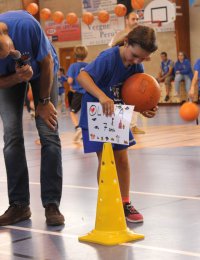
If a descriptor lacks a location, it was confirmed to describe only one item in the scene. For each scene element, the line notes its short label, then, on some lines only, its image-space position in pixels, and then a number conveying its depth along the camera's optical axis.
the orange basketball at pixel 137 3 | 21.32
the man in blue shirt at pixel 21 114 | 4.45
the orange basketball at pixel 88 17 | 24.04
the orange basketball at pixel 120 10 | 22.35
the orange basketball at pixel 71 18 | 24.22
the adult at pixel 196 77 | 11.01
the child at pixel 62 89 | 22.28
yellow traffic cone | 4.22
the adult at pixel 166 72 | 23.03
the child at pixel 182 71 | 22.14
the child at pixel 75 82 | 11.22
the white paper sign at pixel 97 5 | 25.44
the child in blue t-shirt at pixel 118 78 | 4.58
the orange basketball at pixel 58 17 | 23.97
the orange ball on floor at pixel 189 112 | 13.43
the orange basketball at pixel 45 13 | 23.88
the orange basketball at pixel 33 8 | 23.88
